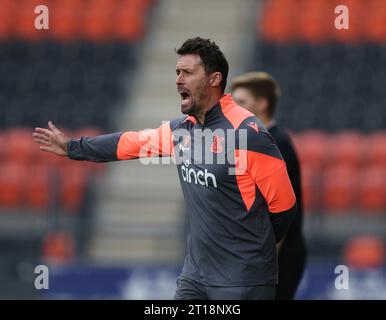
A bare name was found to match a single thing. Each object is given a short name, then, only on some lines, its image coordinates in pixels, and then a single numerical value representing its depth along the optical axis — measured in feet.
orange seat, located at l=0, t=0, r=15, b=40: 58.95
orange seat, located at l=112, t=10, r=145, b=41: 58.18
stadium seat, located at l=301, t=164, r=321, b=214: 41.11
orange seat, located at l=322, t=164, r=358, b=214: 43.68
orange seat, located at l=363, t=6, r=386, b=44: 55.67
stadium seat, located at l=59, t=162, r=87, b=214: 43.73
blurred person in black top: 21.98
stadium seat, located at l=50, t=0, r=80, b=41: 57.88
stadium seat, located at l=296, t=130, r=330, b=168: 45.37
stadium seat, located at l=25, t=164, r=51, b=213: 43.09
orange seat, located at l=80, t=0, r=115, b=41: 58.03
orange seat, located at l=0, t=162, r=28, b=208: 45.73
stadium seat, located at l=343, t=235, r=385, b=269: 41.01
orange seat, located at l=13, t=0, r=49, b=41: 58.08
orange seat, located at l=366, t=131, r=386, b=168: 45.91
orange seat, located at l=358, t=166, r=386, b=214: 44.31
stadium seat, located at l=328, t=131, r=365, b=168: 46.16
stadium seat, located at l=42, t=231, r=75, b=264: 40.93
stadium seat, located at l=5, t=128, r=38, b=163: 47.62
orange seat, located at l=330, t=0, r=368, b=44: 55.31
